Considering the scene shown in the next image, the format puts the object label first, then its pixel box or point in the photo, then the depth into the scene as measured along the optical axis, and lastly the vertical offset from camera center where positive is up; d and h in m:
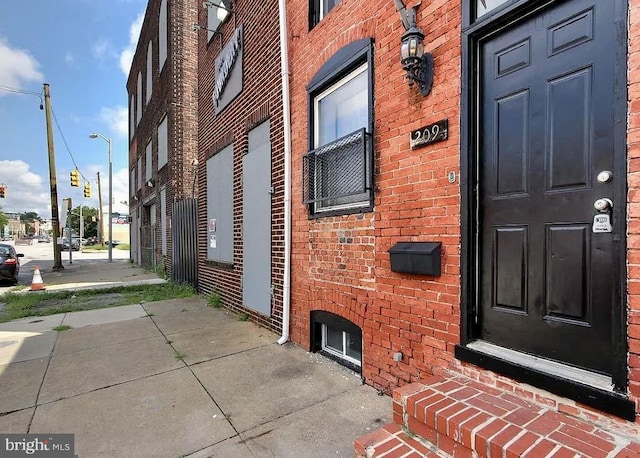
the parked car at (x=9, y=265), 10.38 -1.18
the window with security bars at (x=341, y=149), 3.42 +0.76
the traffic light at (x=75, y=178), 21.40 +2.79
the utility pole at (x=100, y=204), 40.47 +2.34
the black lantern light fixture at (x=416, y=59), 2.65 +1.22
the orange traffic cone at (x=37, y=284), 9.16 -1.51
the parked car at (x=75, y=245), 37.77 -2.33
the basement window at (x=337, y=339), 3.58 -1.25
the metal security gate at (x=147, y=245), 13.74 -0.88
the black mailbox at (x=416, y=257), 2.57 -0.26
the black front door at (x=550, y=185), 1.86 +0.21
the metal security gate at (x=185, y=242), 8.21 -0.43
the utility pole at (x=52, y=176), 15.61 +2.13
